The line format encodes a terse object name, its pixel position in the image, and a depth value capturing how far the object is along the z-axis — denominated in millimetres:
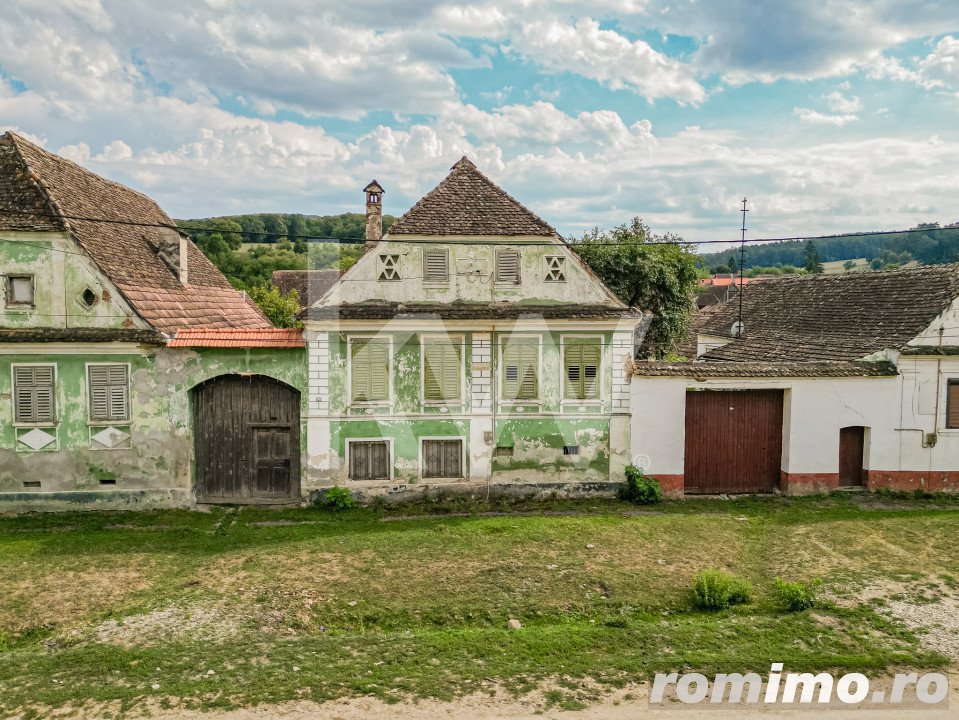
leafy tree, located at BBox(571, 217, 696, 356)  26641
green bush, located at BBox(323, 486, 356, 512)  16109
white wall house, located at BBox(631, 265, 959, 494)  17047
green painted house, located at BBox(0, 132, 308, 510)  15352
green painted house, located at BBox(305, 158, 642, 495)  16438
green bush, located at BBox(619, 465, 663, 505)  16578
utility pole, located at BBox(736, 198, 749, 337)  27072
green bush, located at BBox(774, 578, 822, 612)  10844
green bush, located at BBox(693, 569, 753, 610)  10977
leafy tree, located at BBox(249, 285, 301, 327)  38062
